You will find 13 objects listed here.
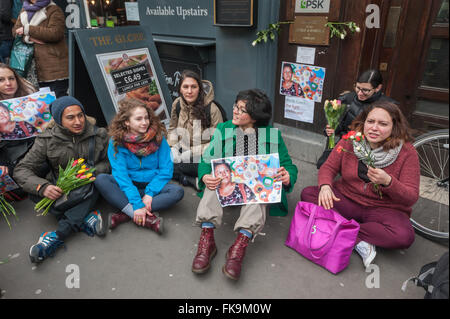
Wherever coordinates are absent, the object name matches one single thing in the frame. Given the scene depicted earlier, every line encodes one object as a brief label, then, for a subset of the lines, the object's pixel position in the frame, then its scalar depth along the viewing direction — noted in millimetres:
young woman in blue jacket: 2768
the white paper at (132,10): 5562
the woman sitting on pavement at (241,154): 2377
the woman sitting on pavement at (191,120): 3424
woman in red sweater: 2285
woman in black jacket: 2793
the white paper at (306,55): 3683
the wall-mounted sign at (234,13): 3854
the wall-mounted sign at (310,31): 3484
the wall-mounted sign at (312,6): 3402
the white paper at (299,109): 3939
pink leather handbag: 2266
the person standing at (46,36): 4234
